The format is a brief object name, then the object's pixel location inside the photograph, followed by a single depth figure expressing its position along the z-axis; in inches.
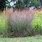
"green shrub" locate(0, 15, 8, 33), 327.6
